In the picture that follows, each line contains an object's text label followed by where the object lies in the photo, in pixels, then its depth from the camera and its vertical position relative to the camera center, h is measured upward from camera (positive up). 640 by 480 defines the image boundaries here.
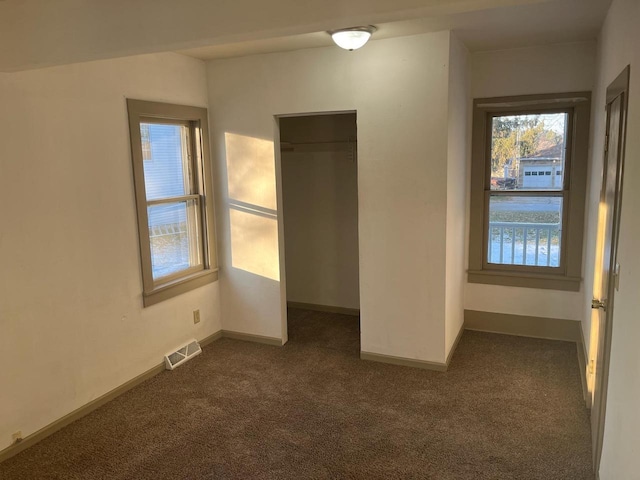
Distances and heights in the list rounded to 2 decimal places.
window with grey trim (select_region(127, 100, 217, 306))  3.56 -0.18
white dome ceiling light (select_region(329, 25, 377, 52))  3.06 +0.83
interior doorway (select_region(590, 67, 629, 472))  2.09 -0.37
